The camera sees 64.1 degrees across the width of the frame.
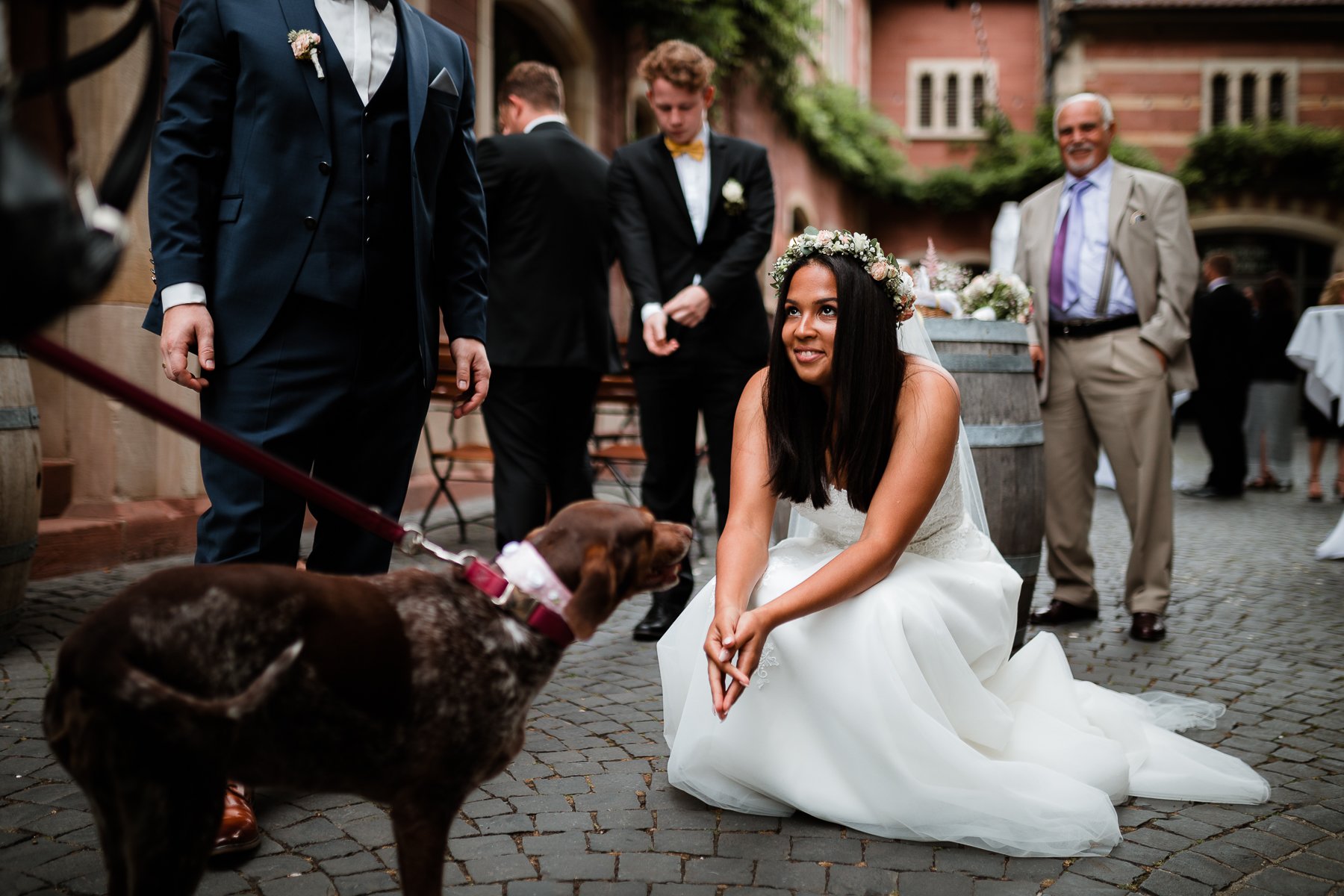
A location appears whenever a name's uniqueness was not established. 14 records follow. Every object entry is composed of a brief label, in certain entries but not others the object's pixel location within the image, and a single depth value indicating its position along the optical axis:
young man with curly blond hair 4.64
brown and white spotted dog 1.52
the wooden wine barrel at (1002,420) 4.02
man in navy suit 2.55
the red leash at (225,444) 1.31
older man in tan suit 4.89
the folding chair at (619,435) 7.09
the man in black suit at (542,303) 4.56
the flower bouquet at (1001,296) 4.27
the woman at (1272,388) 11.20
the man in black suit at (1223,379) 10.60
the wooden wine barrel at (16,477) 3.85
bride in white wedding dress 2.68
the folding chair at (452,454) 6.77
